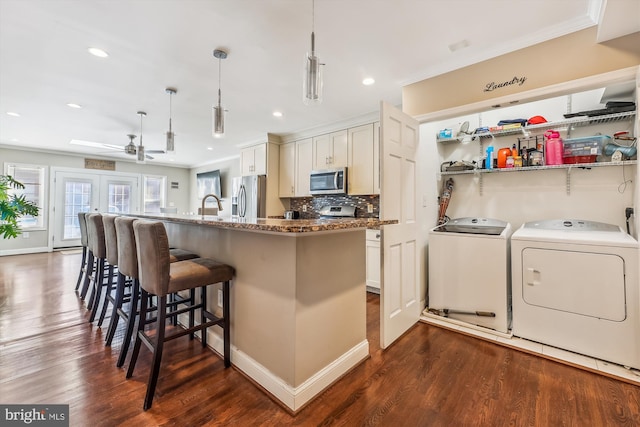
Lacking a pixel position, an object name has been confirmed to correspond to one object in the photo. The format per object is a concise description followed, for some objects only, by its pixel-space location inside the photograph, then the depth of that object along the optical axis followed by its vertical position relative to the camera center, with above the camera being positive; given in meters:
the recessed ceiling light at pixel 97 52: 2.26 +1.40
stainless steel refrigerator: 5.00 +0.38
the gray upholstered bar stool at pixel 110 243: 2.27 -0.24
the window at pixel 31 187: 6.05 +0.67
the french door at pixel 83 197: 6.50 +0.50
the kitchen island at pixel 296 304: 1.54 -0.56
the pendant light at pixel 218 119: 2.39 +0.88
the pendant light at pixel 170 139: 3.10 +0.91
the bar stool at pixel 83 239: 3.41 -0.29
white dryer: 1.89 -0.56
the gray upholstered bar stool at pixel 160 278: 1.59 -0.40
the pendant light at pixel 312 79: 1.56 +0.81
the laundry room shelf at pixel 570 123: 2.23 +0.86
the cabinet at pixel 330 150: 4.21 +1.07
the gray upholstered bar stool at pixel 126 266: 1.89 -0.36
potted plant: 3.47 +0.10
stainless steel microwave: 4.09 +0.56
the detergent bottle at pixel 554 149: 2.46 +0.63
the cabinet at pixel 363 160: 3.86 +0.83
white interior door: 2.18 -0.08
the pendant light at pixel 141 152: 3.81 +0.92
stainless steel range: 4.26 +0.08
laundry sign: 2.13 +1.09
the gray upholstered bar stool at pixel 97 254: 2.64 -0.37
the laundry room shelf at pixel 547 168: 2.23 +0.46
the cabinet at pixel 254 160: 5.15 +1.13
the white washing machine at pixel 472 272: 2.41 -0.52
